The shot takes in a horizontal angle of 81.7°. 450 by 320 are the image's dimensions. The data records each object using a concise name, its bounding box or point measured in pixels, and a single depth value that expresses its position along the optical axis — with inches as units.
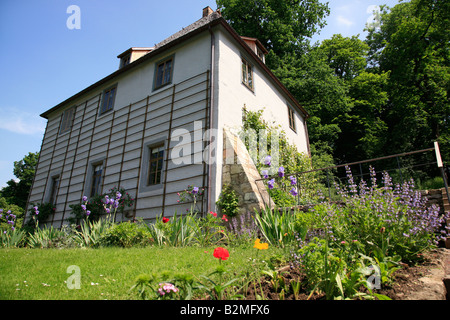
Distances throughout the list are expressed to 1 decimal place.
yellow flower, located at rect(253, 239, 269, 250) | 101.0
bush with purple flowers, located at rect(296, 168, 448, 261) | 121.8
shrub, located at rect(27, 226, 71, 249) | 271.5
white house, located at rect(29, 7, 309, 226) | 329.1
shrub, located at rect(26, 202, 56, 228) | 487.2
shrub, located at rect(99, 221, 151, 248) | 235.3
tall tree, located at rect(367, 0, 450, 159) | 631.8
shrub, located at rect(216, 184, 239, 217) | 277.1
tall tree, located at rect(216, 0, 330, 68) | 748.6
